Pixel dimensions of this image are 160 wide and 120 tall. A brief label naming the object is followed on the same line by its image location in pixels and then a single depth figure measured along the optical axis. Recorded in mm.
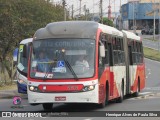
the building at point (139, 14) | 141000
